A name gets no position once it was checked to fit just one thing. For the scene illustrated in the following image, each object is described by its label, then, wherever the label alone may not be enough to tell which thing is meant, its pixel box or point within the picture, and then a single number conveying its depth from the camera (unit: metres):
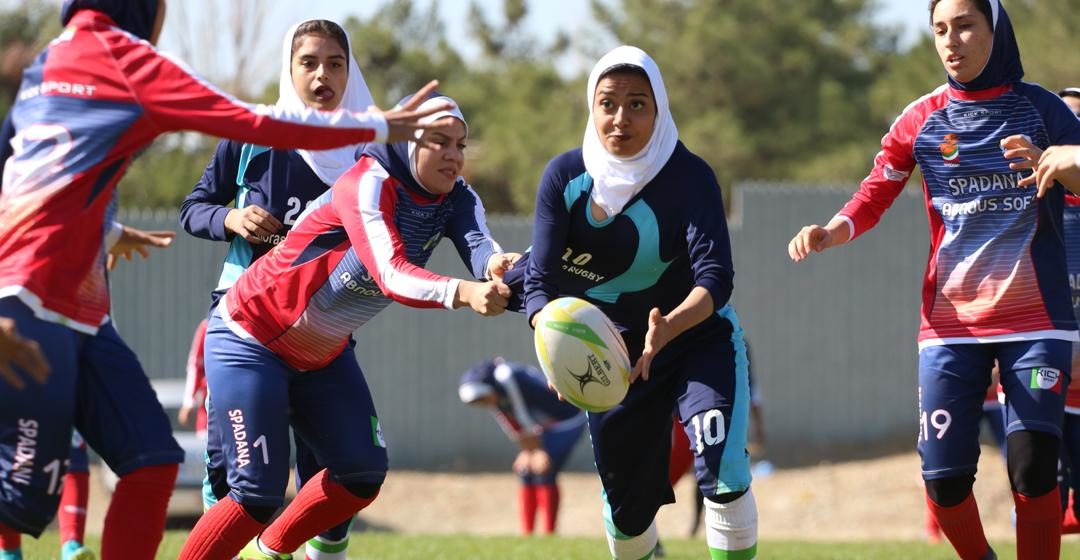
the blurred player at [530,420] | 30.03
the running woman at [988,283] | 13.01
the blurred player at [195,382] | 22.84
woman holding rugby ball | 12.17
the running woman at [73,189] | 10.18
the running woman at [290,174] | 14.32
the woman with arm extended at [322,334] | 12.50
